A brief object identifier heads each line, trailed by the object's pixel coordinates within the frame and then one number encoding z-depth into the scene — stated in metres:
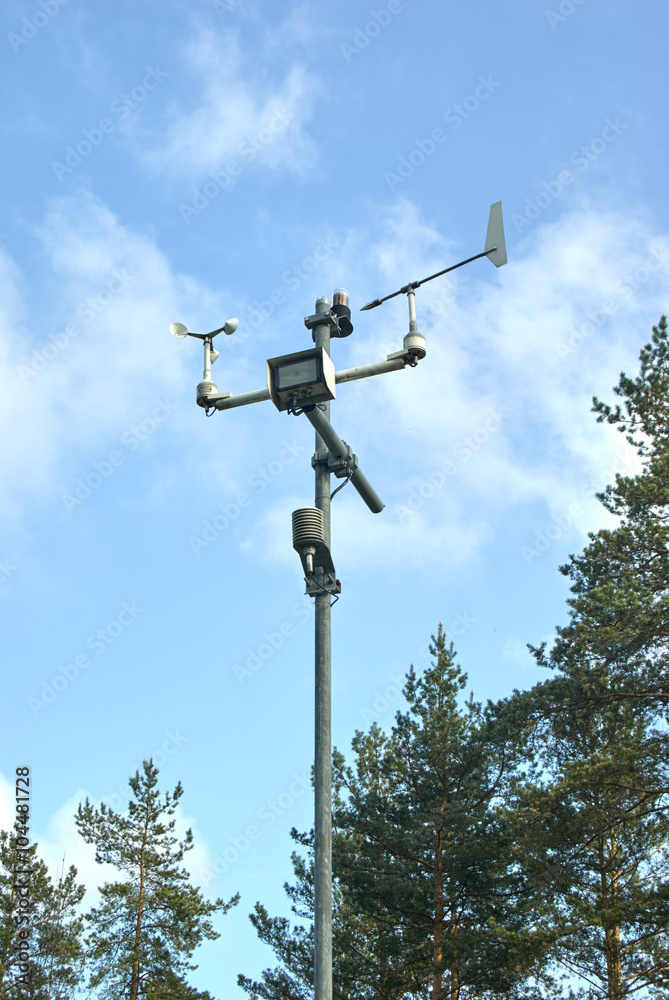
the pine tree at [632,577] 16.78
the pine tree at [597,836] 16.08
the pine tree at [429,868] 19.66
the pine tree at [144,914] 23.92
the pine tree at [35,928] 24.33
